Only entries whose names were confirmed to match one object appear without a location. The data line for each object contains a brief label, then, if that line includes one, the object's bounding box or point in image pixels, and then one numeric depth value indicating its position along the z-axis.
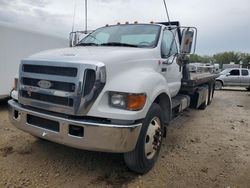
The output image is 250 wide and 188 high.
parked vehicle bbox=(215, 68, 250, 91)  13.32
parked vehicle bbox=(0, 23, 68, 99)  5.31
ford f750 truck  2.20
